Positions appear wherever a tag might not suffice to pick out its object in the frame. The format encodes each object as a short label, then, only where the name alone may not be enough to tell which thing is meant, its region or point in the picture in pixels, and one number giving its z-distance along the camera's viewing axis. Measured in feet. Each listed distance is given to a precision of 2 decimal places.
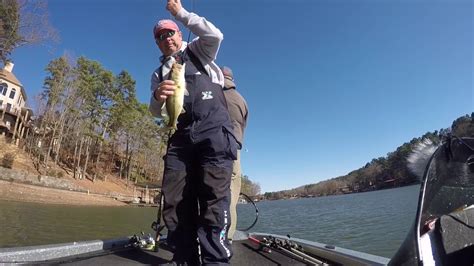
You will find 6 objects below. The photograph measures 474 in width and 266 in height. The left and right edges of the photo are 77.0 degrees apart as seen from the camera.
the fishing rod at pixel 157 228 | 9.81
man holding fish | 7.20
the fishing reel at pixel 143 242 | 10.84
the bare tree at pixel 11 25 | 65.87
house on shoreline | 118.32
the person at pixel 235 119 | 11.38
